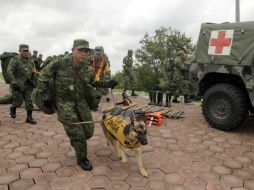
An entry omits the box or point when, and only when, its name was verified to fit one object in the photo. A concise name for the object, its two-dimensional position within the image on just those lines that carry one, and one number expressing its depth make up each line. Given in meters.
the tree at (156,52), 16.77
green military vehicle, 4.49
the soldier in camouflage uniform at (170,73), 8.00
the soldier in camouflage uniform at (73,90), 3.11
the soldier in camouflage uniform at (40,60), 12.26
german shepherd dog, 2.85
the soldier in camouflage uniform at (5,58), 5.73
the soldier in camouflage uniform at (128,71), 9.13
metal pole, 7.46
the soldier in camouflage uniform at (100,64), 6.75
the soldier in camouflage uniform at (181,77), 7.81
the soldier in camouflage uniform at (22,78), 5.11
